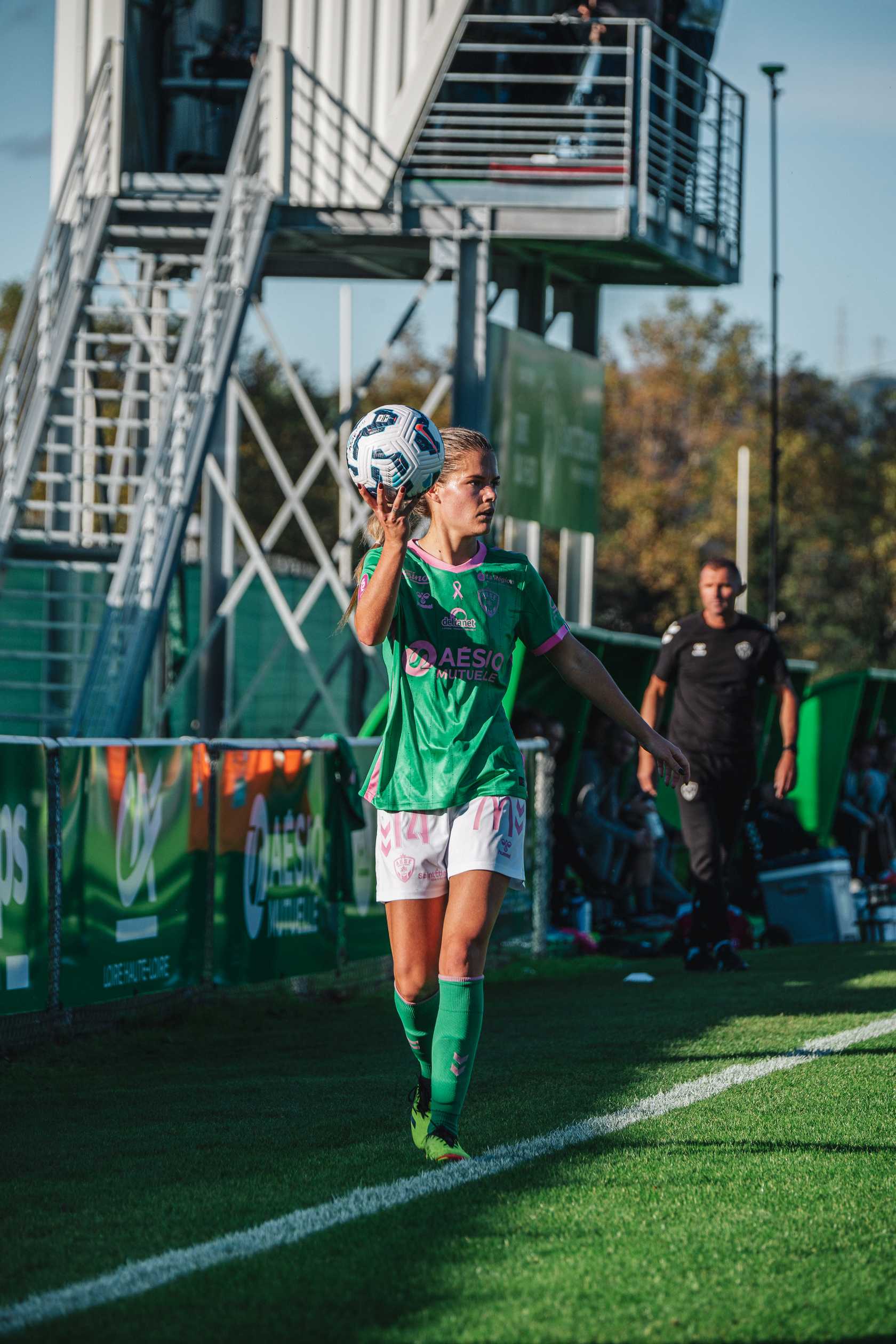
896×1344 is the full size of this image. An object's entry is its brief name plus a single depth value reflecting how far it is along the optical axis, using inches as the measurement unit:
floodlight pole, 1149.7
